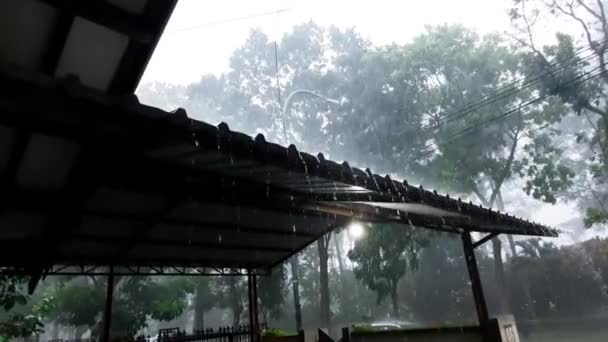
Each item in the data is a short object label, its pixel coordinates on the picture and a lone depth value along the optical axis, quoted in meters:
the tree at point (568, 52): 16.03
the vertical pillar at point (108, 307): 7.13
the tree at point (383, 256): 15.85
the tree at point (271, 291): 18.08
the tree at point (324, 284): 17.33
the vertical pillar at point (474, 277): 5.77
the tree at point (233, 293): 20.08
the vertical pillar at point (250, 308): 9.27
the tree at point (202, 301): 21.42
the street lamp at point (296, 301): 11.11
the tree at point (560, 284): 19.52
